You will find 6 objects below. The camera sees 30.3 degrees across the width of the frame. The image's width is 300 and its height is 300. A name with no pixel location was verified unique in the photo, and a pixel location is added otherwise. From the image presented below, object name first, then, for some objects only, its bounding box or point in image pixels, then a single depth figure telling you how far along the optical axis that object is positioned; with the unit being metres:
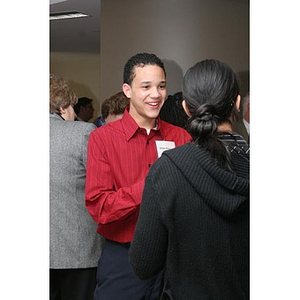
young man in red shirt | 1.86
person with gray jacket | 2.26
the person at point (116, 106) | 3.16
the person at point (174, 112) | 3.13
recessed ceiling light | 6.15
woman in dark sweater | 1.37
